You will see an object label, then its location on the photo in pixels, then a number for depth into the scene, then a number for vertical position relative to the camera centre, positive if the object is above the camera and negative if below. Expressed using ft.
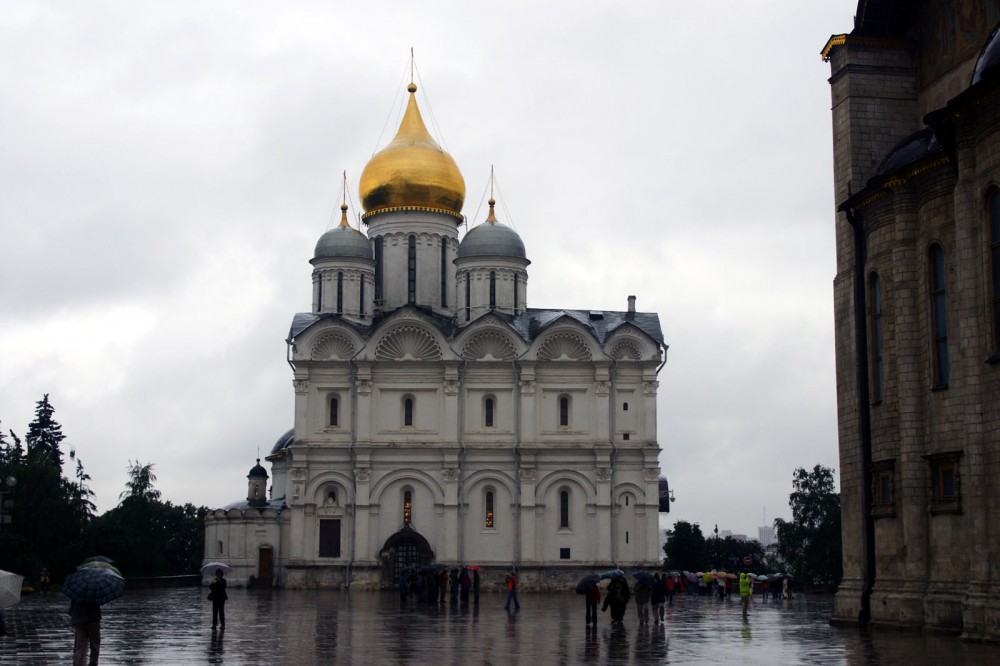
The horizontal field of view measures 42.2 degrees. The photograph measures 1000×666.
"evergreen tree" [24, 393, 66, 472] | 251.60 +20.09
